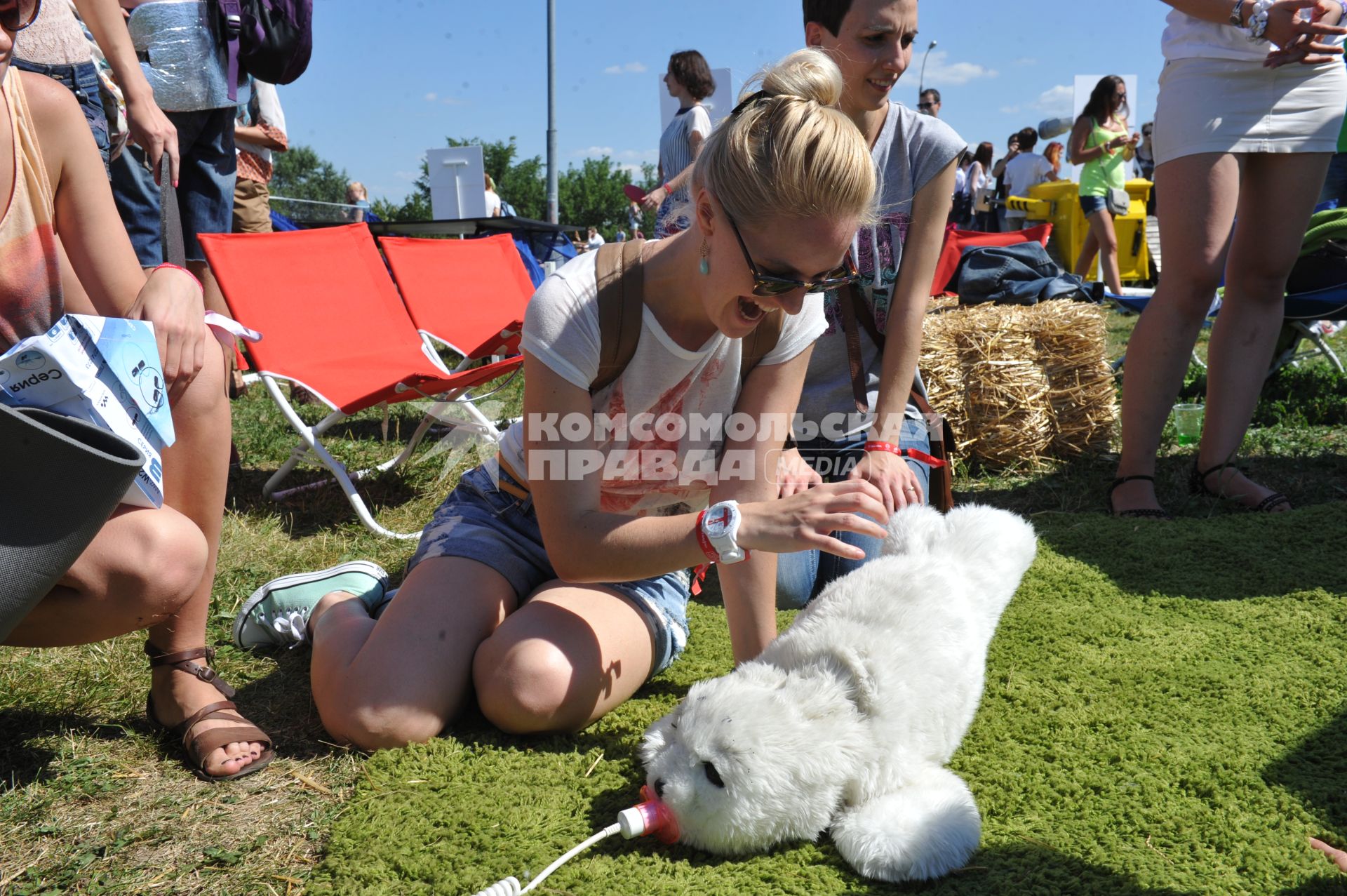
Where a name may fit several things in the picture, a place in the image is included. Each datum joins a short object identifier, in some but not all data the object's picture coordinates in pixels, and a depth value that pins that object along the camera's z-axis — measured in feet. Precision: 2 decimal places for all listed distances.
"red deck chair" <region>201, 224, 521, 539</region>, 12.02
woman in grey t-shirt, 7.88
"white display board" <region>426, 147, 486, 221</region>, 36.70
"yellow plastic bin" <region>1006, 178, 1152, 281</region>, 35.73
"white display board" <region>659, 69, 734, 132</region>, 21.71
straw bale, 13.88
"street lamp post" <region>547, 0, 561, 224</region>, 57.31
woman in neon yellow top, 27.20
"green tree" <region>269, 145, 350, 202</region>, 271.90
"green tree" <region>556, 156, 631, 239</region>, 240.94
